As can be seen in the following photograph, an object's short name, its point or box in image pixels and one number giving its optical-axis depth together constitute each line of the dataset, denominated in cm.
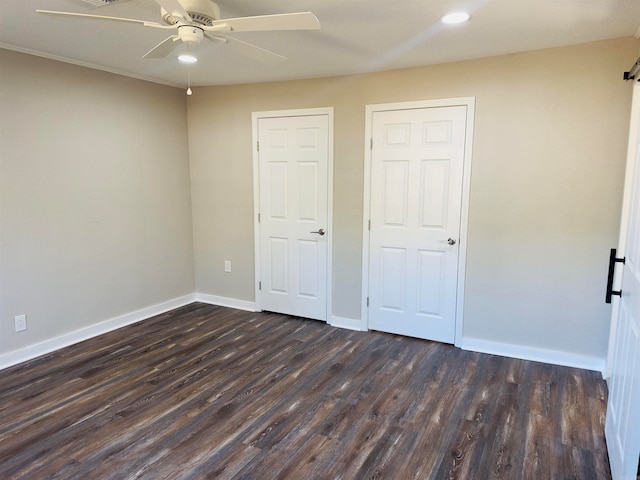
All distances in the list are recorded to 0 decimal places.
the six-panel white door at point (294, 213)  415
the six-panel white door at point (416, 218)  354
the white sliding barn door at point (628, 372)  170
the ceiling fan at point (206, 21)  183
